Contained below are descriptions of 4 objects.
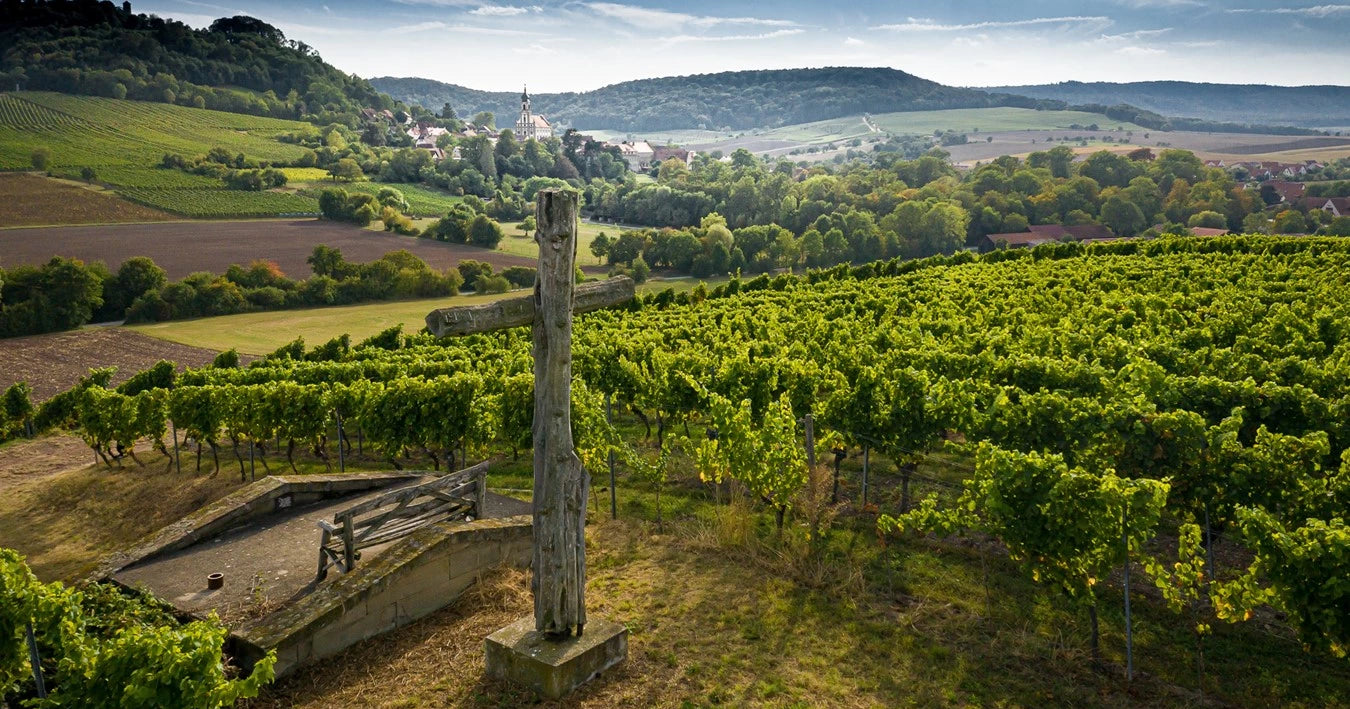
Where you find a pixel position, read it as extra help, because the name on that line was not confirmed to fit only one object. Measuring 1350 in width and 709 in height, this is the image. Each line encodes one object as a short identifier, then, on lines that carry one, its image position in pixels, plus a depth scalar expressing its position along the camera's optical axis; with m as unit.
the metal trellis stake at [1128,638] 10.48
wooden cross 9.02
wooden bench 11.86
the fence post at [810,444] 15.61
